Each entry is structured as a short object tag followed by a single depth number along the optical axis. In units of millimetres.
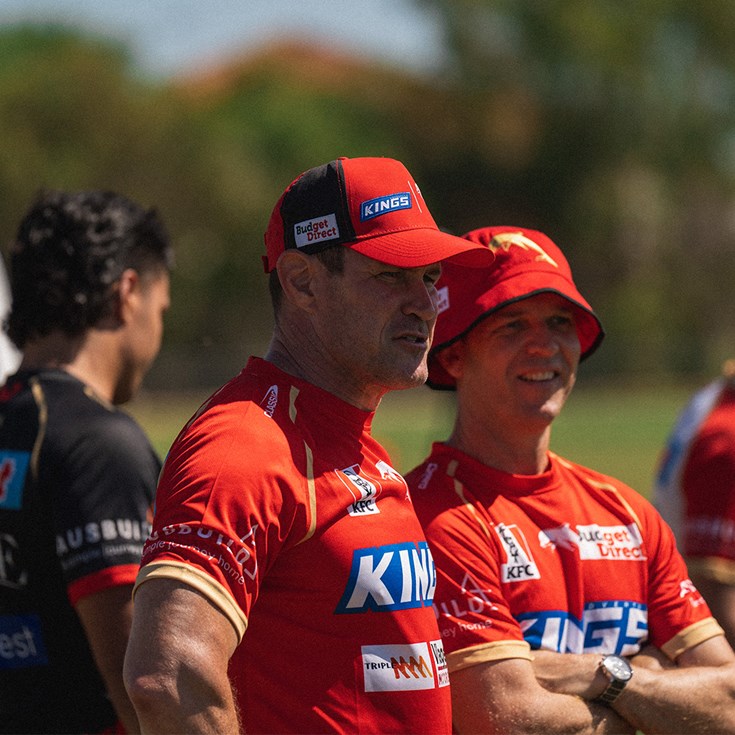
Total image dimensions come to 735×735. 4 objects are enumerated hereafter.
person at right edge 10234
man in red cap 5285
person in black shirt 7324
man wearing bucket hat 7016
